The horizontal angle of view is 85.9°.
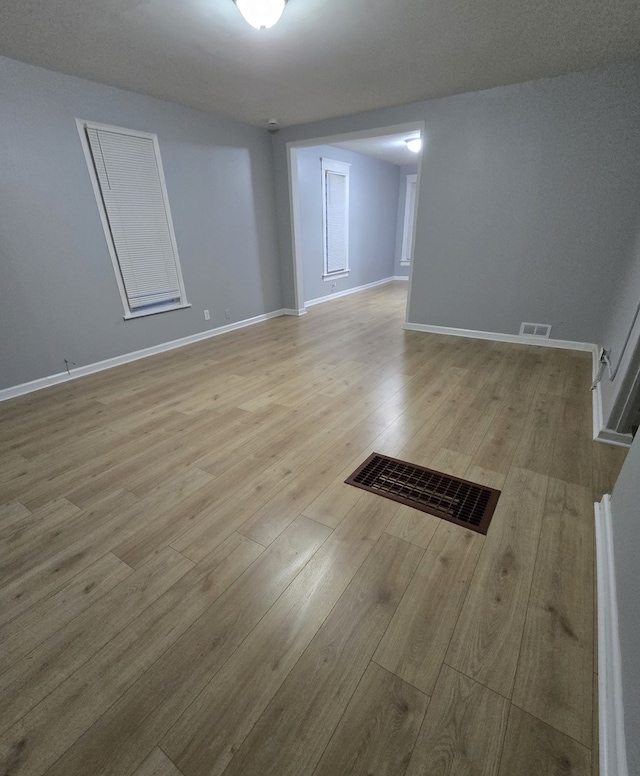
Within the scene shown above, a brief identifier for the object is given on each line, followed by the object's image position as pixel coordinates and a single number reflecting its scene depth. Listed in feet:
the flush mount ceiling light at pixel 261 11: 6.17
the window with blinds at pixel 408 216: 26.22
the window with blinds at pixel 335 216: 19.47
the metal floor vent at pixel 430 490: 5.41
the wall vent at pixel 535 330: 12.46
